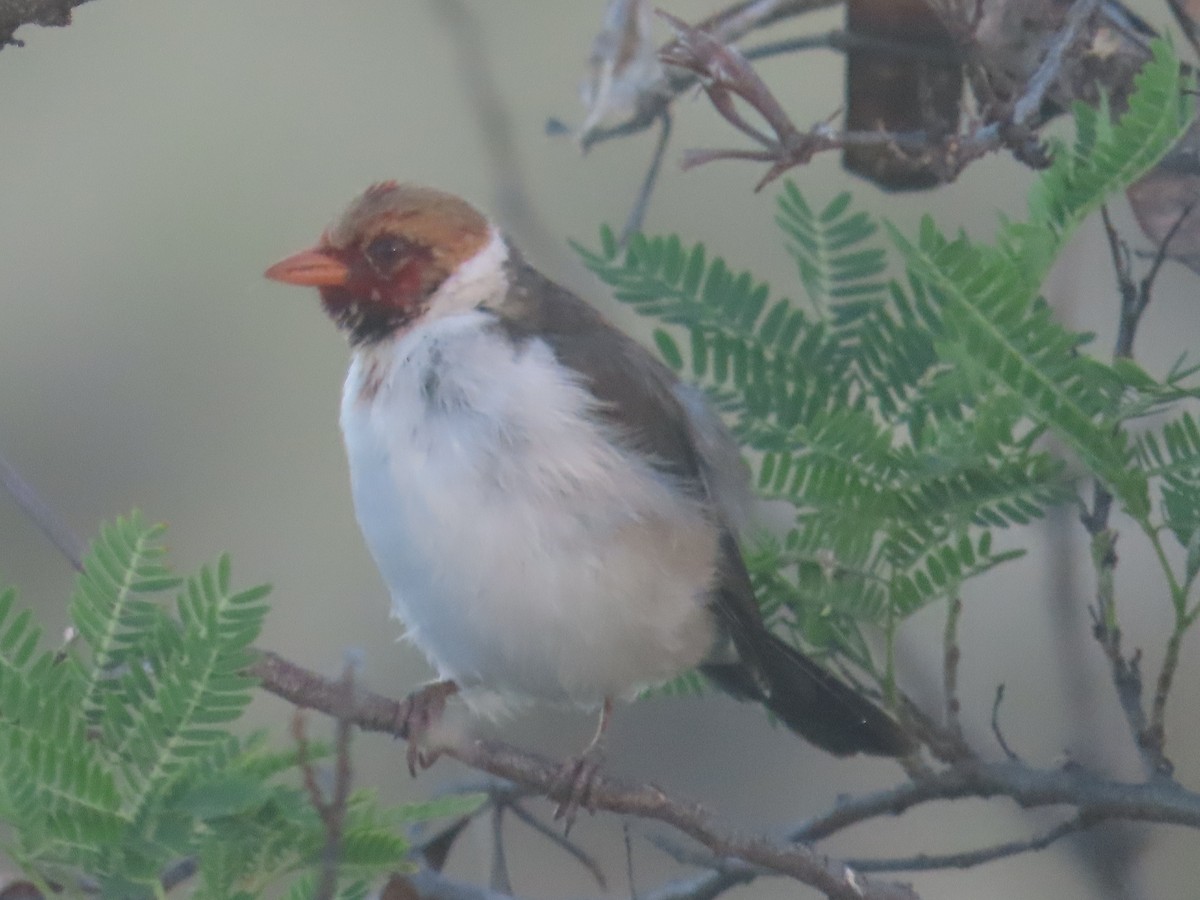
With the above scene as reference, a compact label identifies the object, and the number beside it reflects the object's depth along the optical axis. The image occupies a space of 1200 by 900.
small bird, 4.73
